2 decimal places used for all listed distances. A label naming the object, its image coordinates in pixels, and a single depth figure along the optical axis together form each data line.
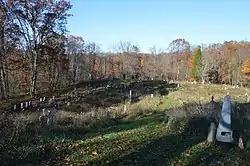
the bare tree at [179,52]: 61.69
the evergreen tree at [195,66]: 51.04
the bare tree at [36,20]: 23.74
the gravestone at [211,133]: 7.89
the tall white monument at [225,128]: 7.81
